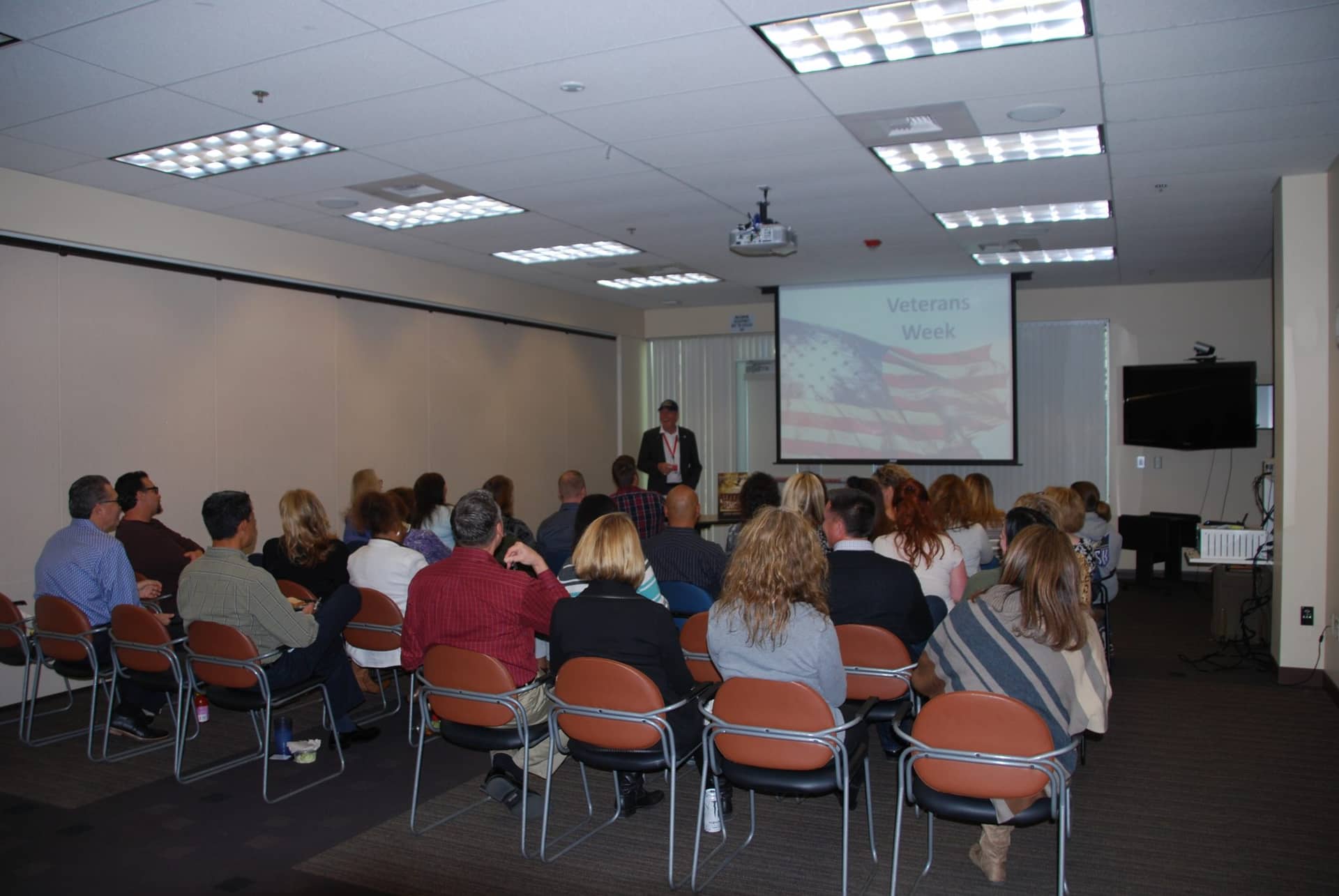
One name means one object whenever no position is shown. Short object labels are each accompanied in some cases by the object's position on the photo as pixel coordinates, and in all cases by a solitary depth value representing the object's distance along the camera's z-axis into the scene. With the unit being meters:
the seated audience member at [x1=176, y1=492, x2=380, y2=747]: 4.14
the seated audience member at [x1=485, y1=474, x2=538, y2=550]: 5.86
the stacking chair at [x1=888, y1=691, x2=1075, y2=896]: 2.73
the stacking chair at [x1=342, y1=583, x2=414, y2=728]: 4.67
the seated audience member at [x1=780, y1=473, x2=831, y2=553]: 5.02
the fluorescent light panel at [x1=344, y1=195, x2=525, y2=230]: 6.68
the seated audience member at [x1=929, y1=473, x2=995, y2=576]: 5.54
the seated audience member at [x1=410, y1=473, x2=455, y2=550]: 6.00
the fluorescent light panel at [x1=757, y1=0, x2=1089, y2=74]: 3.65
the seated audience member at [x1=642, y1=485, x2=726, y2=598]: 4.53
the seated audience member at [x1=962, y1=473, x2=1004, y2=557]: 5.80
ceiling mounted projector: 5.95
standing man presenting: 10.06
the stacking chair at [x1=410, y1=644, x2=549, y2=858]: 3.46
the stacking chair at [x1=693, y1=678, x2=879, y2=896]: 3.00
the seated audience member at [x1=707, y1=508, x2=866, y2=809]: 3.18
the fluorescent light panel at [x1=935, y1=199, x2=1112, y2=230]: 6.96
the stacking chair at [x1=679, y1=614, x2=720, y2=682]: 4.18
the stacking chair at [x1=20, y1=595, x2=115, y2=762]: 4.53
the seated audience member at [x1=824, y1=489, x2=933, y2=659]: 3.89
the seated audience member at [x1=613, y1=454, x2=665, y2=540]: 6.89
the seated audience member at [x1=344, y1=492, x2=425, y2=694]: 4.85
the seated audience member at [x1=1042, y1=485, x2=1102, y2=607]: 5.39
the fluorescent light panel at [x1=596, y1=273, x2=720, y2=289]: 9.91
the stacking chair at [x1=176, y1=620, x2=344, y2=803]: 3.99
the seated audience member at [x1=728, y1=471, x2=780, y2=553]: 5.07
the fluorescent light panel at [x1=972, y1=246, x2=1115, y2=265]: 8.56
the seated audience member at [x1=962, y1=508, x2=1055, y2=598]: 4.17
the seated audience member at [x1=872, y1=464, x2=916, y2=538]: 5.58
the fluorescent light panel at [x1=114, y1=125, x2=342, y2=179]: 5.16
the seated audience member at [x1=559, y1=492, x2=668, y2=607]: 3.99
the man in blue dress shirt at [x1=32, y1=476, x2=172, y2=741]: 4.68
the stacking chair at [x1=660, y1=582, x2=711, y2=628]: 4.44
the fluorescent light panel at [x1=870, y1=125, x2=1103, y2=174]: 5.25
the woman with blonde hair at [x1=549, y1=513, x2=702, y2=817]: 3.36
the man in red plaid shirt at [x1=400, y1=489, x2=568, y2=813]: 3.69
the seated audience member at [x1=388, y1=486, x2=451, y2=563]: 5.33
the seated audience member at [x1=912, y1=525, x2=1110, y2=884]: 2.97
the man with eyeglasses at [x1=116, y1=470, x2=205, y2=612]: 5.39
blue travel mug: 4.62
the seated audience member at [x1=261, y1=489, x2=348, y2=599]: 5.04
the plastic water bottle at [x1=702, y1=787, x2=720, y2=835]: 3.64
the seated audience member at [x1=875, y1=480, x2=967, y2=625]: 4.60
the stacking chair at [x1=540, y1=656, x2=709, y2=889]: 3.21
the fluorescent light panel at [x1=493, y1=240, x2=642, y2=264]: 8.28
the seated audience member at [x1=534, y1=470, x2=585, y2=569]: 5.98
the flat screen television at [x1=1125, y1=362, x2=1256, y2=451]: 9.38
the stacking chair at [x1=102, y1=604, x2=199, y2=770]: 4.27
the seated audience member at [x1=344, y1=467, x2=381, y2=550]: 5.93
